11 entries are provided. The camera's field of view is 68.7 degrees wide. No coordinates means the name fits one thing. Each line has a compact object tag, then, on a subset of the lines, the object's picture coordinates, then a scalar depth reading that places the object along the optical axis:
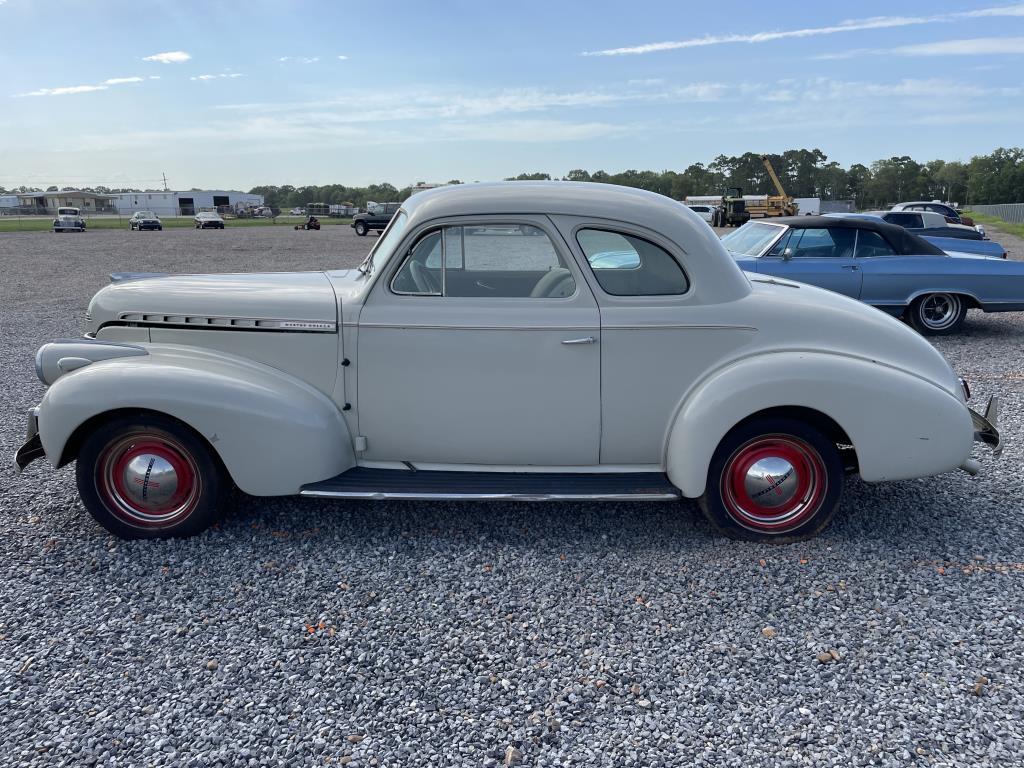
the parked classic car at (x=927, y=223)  17.73
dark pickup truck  40.72
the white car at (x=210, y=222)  51.03
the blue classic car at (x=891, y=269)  9.59
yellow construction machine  48.91
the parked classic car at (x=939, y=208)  24.90
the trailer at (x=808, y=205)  57.53
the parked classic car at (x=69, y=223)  45.28
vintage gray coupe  4.00
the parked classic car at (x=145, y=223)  48.44
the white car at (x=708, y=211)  43.72
